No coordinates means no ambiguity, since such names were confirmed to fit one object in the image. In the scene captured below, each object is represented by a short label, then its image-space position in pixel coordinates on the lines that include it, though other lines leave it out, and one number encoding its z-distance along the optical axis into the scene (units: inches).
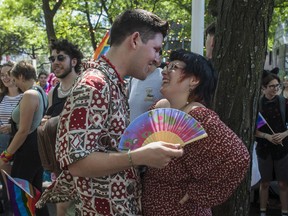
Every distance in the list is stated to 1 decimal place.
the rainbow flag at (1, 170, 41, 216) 101.3
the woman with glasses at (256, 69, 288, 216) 209.2
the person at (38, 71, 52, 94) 410.6
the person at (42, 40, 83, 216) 166.3
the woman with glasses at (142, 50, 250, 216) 77.7
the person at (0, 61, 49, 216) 166.1
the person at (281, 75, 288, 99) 303.4
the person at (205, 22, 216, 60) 155.3
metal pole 154.7
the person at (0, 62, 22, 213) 207.6
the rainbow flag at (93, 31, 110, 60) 134.2
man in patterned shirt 69.6
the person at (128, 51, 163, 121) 148.2
